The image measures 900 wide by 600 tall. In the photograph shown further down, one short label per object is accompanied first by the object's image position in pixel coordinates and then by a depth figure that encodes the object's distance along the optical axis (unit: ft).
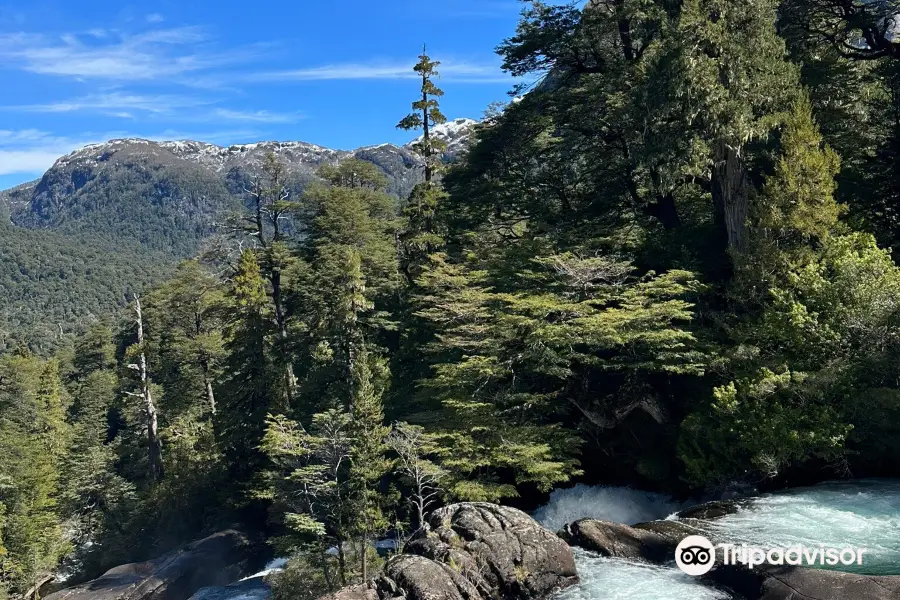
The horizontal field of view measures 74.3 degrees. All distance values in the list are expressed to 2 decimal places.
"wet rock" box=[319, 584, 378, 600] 42.14
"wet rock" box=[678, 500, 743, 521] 51.39
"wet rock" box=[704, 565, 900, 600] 34.17
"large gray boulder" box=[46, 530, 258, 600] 88.07
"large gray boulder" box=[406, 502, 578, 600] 44.98
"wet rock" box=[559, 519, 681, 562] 47.24
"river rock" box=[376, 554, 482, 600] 41.70
